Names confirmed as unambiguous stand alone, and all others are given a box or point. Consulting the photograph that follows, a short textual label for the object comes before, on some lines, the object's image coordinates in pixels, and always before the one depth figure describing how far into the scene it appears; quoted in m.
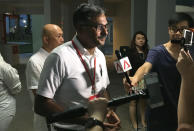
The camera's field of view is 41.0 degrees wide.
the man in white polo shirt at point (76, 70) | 1.35
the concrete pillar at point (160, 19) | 4.31
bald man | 2.26
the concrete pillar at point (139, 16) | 7.52
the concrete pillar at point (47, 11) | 9.49
